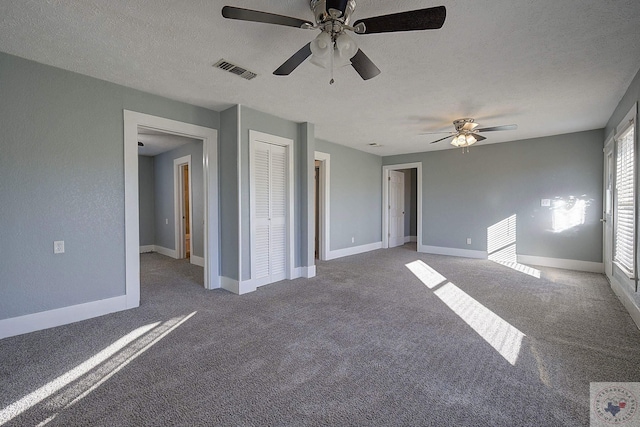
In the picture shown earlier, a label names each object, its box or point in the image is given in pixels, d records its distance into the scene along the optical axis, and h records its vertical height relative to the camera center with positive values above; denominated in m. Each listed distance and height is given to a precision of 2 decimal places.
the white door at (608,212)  4.23 -0.13
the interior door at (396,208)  7.73 -0.08
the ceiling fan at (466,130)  4.23 +1.11
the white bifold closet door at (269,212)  4.07 -0.10
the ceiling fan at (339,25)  1.58 +1.06
